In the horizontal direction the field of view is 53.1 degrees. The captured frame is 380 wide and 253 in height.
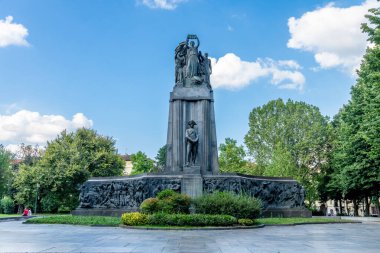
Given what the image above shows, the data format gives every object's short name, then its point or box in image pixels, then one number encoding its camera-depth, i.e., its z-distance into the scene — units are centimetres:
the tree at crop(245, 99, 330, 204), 5112
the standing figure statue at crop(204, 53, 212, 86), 2872
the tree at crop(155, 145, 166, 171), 8549
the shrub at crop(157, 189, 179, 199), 2009
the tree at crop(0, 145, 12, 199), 4809
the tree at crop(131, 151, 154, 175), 8056
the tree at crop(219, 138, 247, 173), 5613
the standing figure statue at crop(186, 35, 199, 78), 2817
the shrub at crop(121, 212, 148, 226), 1786
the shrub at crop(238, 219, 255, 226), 1825
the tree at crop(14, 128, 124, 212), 4781
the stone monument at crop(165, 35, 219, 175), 2628
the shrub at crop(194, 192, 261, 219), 1884
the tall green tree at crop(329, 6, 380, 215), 2903
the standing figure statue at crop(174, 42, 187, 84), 2852
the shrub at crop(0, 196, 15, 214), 4895
